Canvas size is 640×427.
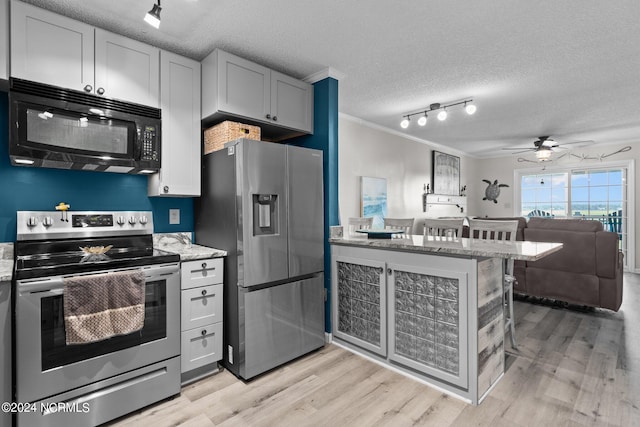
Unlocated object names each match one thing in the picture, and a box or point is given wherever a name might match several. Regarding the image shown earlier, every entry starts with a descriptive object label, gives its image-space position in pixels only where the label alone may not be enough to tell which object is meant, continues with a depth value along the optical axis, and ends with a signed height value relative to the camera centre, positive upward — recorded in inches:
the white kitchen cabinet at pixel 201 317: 88.4 -29.8
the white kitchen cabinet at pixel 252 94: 98.1 +37.9
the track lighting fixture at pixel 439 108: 142.9 +49.9
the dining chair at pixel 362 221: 148.1 -5.0
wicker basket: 99.3 +24.3
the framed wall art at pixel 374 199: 185.8 +6.5
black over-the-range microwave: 74.7 +20.3
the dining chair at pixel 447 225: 122.6 -5.8
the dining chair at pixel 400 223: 137.4 -5.6
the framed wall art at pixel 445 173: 250.9 +29.5
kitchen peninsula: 80.0 -26.5
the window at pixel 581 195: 245.1 +11.7
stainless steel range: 65.1 -26.8
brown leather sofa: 139.0 -25.5
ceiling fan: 225.5 +45.1
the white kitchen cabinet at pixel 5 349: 63.1 -26.8
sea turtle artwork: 295.9 +17.4
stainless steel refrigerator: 91.5 -10.1
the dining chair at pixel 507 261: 110.4 -17.9
